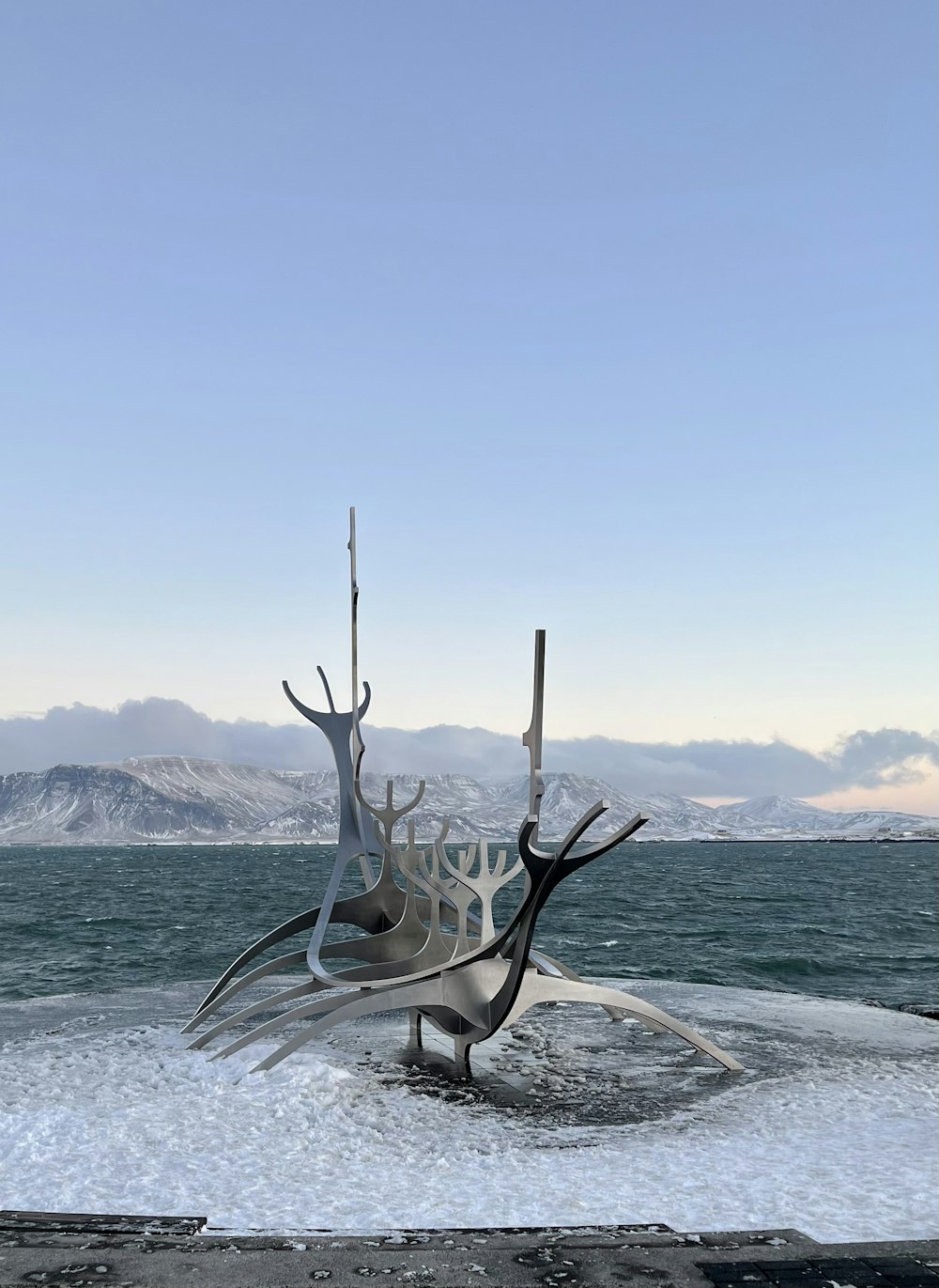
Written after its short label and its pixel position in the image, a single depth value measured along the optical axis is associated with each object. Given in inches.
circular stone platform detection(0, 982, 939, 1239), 301.0
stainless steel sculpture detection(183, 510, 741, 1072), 410.9
